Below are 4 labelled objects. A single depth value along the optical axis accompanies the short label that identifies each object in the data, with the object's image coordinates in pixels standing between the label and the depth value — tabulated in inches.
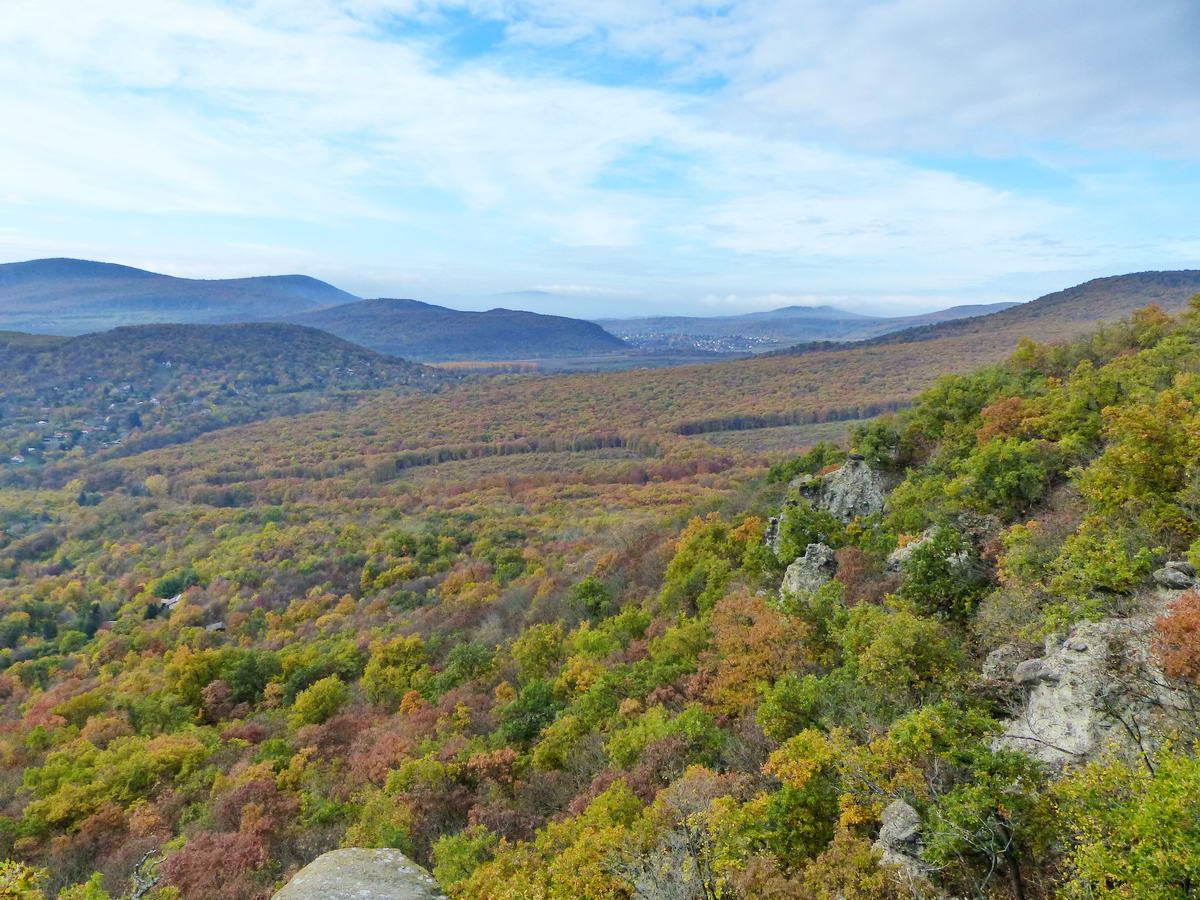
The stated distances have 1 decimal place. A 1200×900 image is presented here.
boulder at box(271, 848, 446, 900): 520.7
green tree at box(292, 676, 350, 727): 1493.6
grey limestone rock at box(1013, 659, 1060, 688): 555.2
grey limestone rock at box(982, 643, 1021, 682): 636.1
